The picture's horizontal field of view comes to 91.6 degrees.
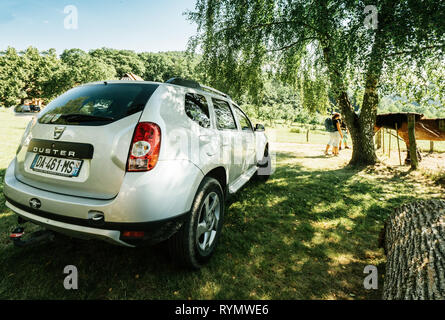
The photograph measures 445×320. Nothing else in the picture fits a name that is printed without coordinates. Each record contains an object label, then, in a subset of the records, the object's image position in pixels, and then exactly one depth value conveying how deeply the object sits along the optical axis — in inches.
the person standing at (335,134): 367.9
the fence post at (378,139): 428.5
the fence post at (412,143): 271.3
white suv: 65.2
